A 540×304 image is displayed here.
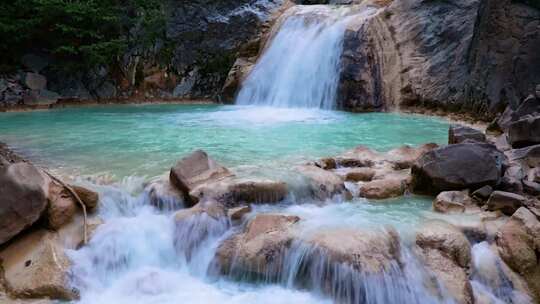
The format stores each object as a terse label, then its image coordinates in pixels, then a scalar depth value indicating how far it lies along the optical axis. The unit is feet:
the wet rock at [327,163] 19.30
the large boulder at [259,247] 12.57
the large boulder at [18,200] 12.94
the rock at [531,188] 14.85
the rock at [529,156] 17.26
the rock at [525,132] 18.78
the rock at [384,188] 16.35
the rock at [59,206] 13.79
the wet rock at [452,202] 14.65
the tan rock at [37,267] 11.99
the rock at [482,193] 15.07
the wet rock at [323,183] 16.16
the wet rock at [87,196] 14.79
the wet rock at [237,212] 14.51
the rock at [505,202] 13.98
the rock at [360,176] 17.78
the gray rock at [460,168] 15.55
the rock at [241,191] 15.17
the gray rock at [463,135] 19.54
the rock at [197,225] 13.79
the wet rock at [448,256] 11.50
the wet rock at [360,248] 11.62
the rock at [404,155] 19.07
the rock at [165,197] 15.46
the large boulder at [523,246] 12.05
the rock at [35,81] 44.90
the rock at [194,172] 15.67
